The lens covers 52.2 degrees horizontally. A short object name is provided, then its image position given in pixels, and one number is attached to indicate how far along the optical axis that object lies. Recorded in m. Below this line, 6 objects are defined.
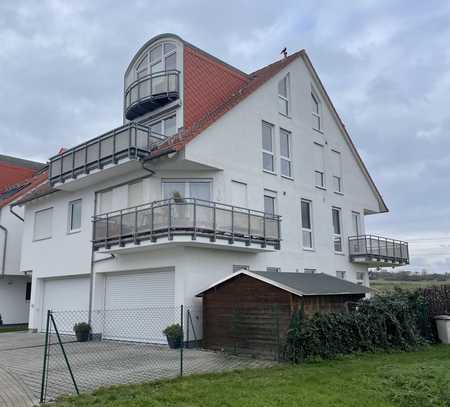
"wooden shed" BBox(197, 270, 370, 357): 11.88
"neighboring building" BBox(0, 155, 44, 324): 25.47
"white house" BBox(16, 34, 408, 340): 15.55
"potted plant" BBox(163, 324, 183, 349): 14.34
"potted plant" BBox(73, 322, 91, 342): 17.17
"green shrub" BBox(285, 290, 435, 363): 11.34
